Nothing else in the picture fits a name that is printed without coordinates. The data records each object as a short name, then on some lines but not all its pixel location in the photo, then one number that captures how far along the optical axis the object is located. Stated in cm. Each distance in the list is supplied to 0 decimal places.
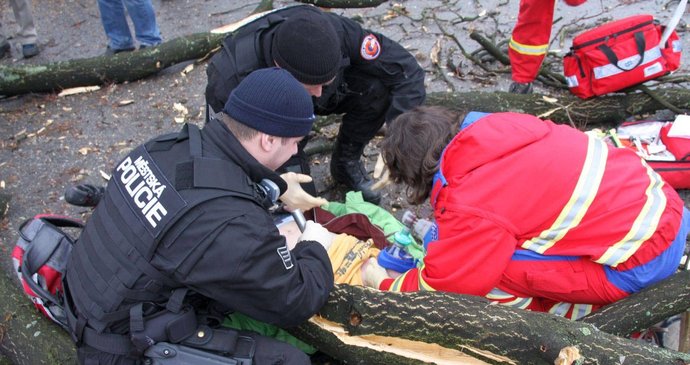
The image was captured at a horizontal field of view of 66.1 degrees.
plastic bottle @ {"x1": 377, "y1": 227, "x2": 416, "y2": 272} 269
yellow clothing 265
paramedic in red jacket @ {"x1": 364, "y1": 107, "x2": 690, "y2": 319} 195
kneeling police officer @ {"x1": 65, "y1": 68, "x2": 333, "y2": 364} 174
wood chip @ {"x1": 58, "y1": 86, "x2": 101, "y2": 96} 477
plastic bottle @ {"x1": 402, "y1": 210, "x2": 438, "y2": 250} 292
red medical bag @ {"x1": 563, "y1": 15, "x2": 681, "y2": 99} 364
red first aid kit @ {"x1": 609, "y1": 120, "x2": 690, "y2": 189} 329
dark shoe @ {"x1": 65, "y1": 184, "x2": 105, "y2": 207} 294
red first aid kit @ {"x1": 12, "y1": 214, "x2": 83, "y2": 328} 224
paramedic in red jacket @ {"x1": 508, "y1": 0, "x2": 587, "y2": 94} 399
